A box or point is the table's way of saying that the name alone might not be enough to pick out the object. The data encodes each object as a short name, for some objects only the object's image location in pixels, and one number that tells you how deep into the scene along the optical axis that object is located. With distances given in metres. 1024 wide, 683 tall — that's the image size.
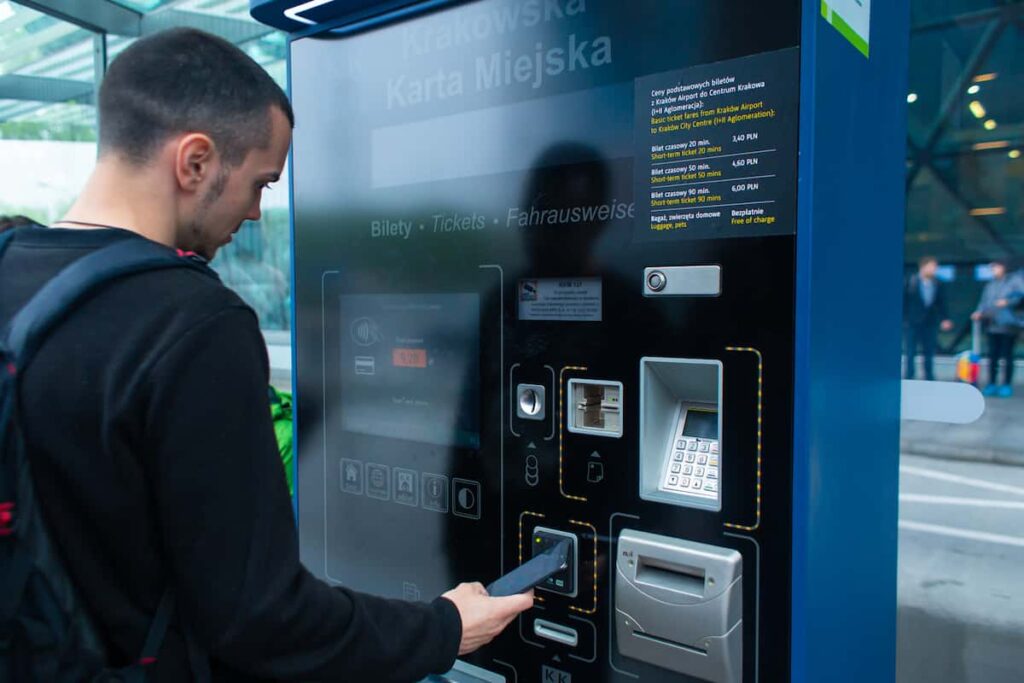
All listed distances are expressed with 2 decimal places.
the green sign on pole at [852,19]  1.35
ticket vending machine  1.34
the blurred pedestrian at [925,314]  9.08
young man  0.95
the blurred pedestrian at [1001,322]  8.48
